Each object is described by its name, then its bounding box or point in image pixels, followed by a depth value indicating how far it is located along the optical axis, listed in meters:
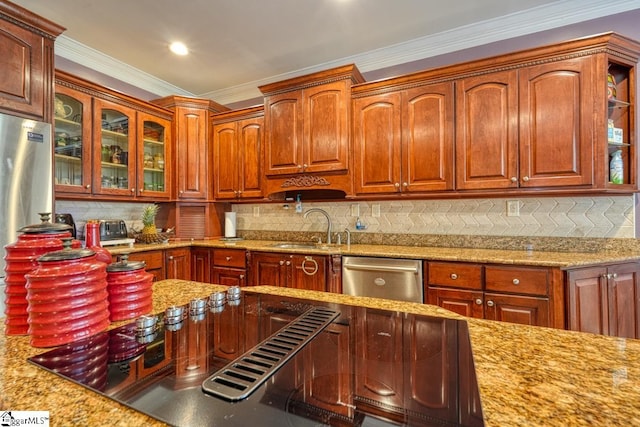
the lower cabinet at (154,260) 2.71
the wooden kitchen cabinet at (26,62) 1.94
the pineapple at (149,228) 3.12
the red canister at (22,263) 0.74
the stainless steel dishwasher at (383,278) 2.24
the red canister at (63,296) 0.66
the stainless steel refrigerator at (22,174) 1.87
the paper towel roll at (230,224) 3.65
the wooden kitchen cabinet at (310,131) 2.79
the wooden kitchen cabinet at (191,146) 3.38
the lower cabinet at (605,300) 1.84
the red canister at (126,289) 0.86
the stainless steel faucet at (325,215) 3.09
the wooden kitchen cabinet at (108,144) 2.61
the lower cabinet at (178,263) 2.98
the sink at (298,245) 2.99
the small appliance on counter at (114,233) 2.82
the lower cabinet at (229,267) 2.96
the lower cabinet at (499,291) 1.85
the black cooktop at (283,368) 0.46
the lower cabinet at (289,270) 2.57
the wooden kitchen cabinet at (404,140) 2.46
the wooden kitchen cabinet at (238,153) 3.29
